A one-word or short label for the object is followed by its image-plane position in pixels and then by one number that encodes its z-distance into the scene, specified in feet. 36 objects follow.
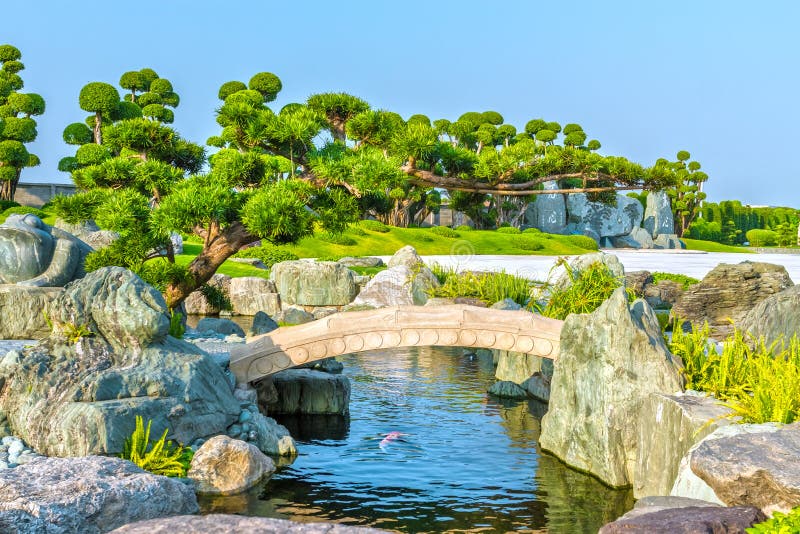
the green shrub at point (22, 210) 158.29
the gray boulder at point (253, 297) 100.89
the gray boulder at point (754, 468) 25.63
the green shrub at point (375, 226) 171.22
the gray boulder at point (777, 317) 46.37
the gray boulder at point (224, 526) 16.93
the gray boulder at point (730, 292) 71.82
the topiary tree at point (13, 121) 172.24
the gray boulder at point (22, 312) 54.75
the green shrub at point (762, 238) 258.78
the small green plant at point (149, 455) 37.04
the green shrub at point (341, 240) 155.96
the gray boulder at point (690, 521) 23.20
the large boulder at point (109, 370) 38.93
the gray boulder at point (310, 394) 52.75
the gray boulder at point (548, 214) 228.02
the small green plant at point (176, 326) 51.44
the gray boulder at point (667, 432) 33.40
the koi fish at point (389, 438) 46.41
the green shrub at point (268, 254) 128.47
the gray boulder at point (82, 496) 25.02
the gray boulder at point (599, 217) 230.07
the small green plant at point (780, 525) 22.05
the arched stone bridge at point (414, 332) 46.19
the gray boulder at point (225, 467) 37.55
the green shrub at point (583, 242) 191.72
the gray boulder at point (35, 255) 56.85
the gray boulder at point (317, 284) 99.45
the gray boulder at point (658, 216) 242.17
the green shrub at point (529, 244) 175.01
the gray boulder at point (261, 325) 71.88
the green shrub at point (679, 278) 95.43
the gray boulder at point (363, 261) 129.18
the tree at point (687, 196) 248.32
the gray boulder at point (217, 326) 70.18
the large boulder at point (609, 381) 39.37
